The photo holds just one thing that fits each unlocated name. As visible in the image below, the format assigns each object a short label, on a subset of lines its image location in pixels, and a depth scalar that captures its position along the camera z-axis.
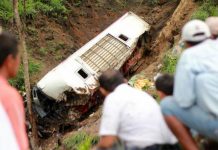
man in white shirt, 4.62
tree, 13.31
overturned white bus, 14.18
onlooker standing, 3.63
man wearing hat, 4.53
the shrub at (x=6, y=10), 20.56
